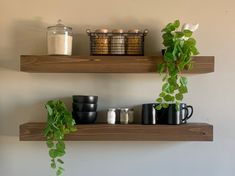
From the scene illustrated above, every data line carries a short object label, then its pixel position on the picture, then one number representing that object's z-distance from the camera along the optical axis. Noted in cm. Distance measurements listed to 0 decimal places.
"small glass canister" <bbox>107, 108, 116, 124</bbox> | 156
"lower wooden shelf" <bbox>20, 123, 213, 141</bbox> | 150
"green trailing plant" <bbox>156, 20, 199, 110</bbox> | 144
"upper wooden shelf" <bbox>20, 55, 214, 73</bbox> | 148
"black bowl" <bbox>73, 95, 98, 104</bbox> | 153
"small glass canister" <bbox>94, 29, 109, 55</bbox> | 153
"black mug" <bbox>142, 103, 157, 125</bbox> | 155
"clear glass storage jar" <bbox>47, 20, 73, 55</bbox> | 151
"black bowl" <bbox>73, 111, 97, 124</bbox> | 153
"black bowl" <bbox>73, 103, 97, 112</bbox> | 153
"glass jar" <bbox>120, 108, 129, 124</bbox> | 158
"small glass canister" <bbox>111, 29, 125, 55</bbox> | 153
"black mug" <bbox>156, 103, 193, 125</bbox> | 153
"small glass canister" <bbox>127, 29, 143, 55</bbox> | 153
